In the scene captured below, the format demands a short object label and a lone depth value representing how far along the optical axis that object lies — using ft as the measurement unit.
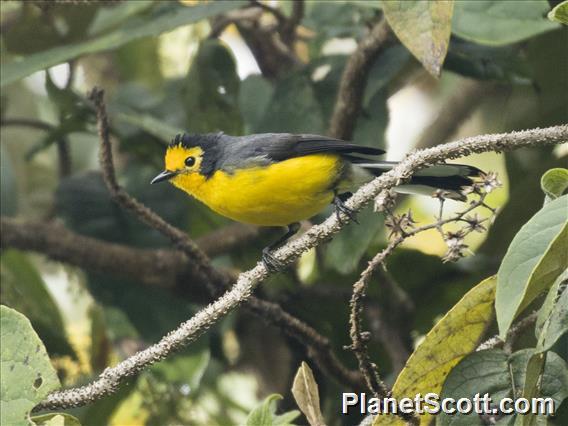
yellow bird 18.79
